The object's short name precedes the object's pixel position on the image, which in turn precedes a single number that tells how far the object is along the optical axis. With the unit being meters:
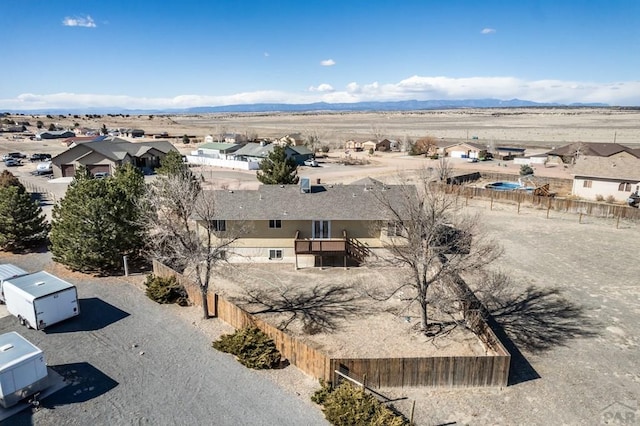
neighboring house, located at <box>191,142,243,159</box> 86.19
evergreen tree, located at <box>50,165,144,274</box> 28.05
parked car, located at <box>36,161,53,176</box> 70.38
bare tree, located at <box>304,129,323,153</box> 100.13
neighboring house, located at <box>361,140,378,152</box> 107.06
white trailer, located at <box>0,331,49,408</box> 16.12
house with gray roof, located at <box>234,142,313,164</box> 80.25
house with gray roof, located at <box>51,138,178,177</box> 65.81
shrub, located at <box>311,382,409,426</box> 15.16
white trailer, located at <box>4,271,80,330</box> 21.77
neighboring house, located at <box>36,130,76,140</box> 127.69
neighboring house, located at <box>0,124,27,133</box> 152.73
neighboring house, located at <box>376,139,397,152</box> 108.32
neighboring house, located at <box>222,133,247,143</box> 112.12
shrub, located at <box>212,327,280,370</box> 19.00
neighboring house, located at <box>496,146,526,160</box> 93.81
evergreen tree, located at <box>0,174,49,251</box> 33.16
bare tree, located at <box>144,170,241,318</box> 23.09
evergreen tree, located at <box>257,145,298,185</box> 45.72
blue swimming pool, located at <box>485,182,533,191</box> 63.55
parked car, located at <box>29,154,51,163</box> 84.25
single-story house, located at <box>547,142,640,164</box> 66.88
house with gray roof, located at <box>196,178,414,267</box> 30.52
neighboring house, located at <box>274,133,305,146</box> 101.77
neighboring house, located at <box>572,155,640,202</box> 50.89
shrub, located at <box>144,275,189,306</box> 25.33
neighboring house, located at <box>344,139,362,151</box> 109.97
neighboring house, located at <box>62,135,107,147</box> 98.31
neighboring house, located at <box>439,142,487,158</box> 93.25
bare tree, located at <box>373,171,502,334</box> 21.20
